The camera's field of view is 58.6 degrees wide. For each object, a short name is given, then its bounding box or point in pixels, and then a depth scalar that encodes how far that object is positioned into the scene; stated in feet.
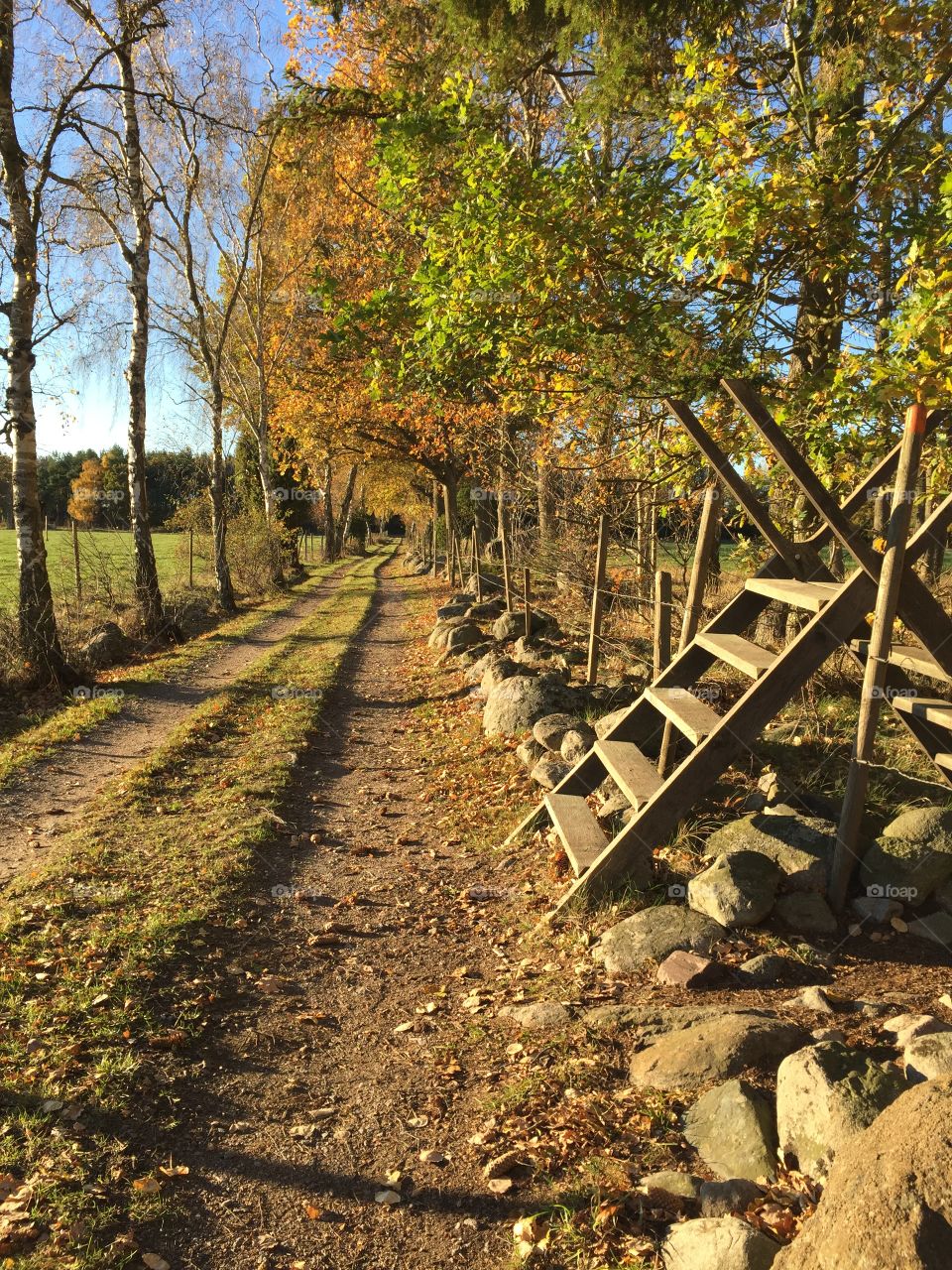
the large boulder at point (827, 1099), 9.02
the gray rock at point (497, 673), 33.92
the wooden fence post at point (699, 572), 20.44
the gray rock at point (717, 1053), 11.06
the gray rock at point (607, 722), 23.35
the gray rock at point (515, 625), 44.29
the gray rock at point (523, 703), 28.66
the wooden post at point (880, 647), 13.56
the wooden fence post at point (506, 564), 44.96
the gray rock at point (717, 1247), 7.79
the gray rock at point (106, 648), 44.27
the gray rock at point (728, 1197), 8.83
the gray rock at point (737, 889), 15.03
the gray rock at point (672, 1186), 9.21
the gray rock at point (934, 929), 14.67
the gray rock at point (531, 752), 25.62
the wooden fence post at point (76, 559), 49.90
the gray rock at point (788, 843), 15.87
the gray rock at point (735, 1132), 9.44
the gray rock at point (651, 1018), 12.38
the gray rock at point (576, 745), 23.76
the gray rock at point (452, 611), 56.30
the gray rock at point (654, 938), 14.74
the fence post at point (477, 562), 61.62
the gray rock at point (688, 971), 13.73
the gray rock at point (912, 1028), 10.97
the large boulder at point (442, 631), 48.70
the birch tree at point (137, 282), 48.52
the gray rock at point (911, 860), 15.29
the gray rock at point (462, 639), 46.14
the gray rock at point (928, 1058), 9.70
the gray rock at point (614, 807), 19.86
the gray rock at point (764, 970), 13.75
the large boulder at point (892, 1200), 6.29
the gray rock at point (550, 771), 22.99
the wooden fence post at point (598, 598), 31.17
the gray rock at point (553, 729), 25.30
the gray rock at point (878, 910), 15.15
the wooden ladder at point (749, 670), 14.61
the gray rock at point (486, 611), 53.01
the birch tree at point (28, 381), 35.45
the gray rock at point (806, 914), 15.07
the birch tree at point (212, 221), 62.08
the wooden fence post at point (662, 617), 23.91
